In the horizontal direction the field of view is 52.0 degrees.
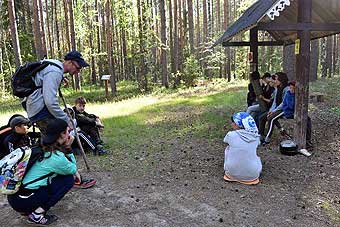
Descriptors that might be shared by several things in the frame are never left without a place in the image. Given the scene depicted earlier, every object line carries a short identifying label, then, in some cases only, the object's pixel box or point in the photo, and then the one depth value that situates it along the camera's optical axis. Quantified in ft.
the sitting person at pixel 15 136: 18.31
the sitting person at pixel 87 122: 22.61
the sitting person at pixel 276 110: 24.04
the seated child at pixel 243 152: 17.42
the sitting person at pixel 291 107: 22.91
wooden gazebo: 20.16
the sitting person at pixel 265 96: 26.14
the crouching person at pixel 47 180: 12.40
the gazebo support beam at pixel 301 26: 20.48
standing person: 13.70
